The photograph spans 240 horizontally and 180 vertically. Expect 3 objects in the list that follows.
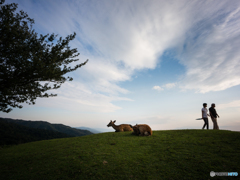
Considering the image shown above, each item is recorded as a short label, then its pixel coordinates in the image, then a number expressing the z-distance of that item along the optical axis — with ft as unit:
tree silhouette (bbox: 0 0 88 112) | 26.50
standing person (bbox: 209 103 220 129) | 46.48
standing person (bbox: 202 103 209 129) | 47.34
